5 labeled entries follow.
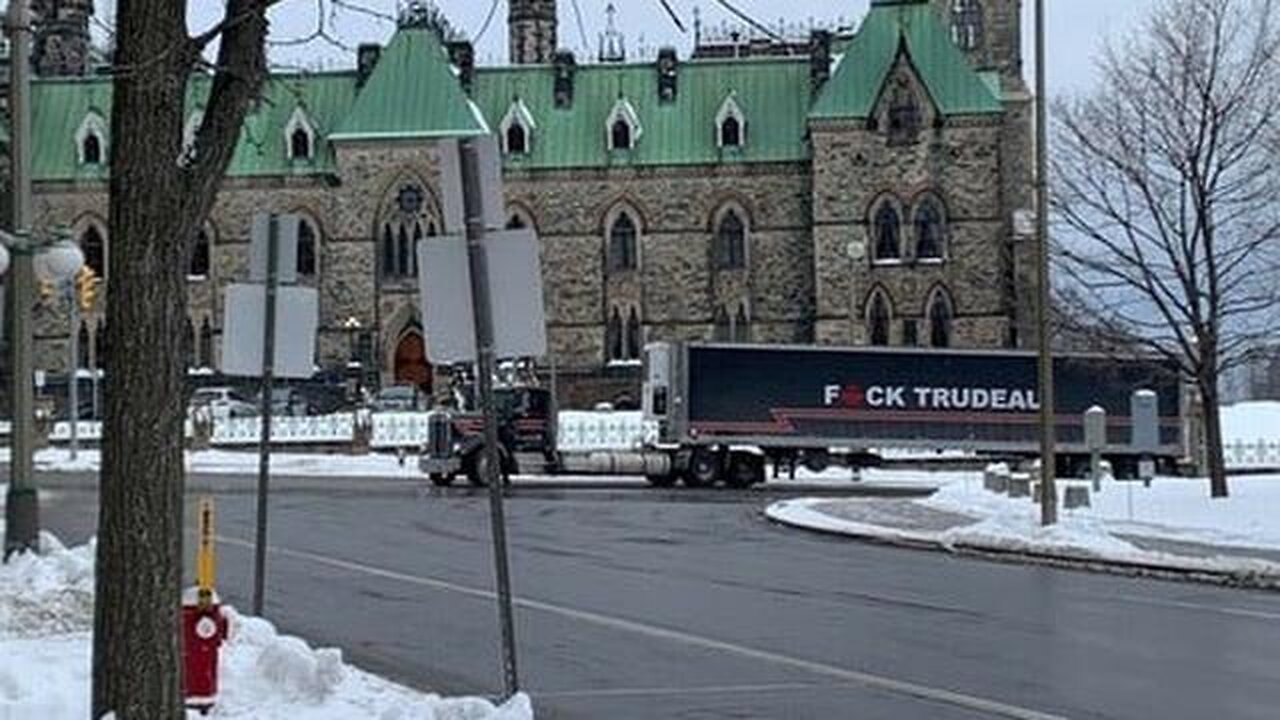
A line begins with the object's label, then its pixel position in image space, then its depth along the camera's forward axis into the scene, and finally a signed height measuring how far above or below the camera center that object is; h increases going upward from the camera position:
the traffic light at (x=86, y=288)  45.29 +4.00
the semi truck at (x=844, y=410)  50.78 +1.40
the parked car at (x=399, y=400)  74.81 +2.37
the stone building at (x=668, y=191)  81.31 +11.45
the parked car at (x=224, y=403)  71.19 +2.17
